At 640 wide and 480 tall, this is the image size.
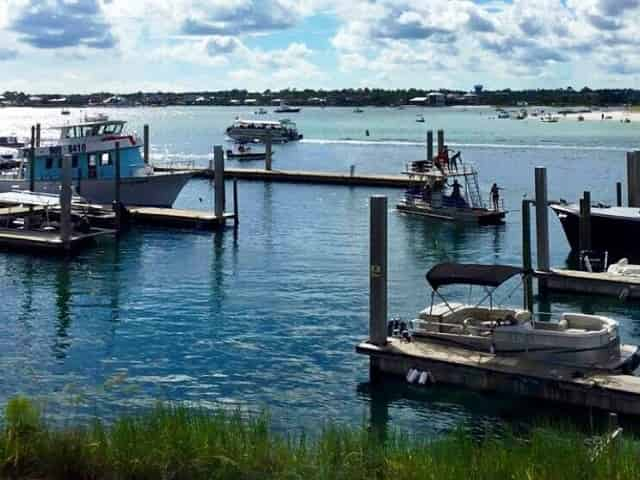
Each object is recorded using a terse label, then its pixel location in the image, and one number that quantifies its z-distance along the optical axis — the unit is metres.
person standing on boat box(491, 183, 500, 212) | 52.49
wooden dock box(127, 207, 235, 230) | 50.37
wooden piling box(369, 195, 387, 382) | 21.38
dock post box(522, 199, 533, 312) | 25.91
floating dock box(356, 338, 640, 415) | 19.48
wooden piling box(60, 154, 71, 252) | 41.47
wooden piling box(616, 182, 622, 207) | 44.93
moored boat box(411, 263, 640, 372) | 20.94
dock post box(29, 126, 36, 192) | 54.47
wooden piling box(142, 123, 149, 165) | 68.94
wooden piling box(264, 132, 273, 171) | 79.62
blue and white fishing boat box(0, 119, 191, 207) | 57.19
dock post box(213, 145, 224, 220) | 49.16
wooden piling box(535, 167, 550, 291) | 31.92
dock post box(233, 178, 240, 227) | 50.33
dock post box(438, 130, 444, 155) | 64.12
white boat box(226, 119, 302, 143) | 131.25
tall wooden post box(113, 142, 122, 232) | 48.03
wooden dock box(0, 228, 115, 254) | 42.44
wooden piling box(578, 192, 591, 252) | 35.97
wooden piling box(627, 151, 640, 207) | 40.53
